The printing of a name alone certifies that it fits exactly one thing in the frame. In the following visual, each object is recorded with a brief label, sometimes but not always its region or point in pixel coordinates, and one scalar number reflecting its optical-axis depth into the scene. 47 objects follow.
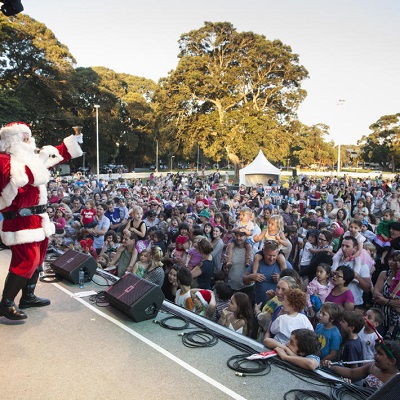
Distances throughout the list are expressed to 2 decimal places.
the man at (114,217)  8.25
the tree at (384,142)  55.53
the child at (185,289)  4.37
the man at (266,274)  4.29
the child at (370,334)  3.34
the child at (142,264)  5.16
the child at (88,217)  7.55
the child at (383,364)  2.59
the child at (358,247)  4.75
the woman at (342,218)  7.73
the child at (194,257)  5.21
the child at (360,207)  8.63
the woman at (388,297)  4.00
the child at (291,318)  3.13
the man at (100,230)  7.04
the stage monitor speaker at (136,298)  3.38
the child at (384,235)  5.79
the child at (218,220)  7.22
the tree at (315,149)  65.06
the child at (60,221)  7.48
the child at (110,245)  6.69
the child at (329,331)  3.31
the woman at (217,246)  5.62
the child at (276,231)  5.35
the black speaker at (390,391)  1.83
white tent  22.02
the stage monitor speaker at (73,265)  4.39
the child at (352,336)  3.30
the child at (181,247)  5.83
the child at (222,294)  4.57
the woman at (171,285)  4.98
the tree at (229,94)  28.14
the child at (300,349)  2.74
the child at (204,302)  4.23
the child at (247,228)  5.06
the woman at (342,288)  4.07
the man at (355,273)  4.57
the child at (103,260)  6.39
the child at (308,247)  5.74
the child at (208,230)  6.40
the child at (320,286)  4.29
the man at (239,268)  4.76
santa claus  3.33
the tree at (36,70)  27.95
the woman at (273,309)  3.47
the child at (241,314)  3.75
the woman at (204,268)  5.01
